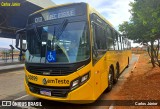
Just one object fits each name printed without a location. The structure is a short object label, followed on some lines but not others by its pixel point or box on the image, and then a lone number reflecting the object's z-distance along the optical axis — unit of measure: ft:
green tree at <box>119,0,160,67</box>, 17.86
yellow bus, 10.65
